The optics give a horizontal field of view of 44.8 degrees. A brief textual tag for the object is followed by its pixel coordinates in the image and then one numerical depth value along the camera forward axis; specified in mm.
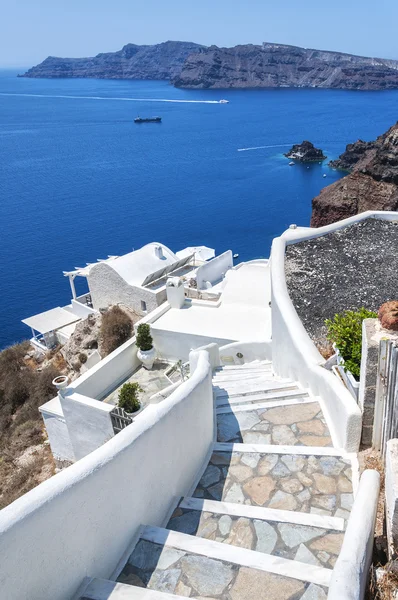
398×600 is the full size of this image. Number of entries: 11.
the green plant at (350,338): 5691
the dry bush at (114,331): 19672
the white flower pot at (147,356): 14086
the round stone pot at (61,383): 11359
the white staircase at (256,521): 3547
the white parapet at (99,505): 3191
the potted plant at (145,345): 13875
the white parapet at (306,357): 5285
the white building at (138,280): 21047
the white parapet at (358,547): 2910
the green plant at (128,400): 11531
